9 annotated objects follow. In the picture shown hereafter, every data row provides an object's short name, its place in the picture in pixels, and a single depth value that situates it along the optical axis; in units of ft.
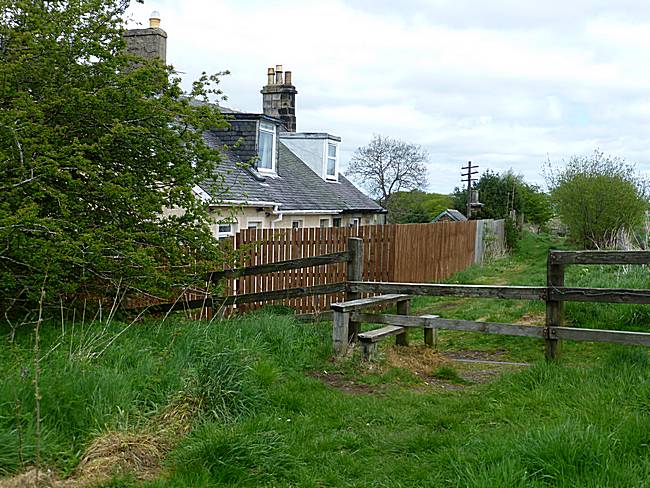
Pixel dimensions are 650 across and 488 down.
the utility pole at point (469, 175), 140.34
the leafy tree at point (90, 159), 24.95
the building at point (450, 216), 128.98
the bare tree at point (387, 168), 165.99
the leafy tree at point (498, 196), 134.31
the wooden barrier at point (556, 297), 23.41
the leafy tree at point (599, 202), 85.46
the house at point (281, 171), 56.60
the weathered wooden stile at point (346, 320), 27.58
